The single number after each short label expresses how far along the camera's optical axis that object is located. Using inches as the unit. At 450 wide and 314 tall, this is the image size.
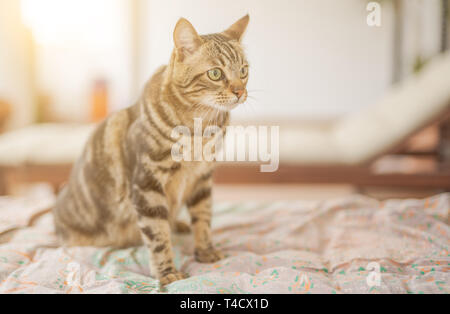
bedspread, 30.1
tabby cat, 35.6
